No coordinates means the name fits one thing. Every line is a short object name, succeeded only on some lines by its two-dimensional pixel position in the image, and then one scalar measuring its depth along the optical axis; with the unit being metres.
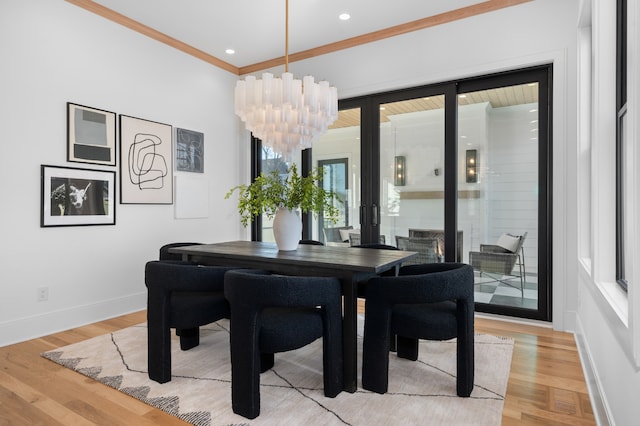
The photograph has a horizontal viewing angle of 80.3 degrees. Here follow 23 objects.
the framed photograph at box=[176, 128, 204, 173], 4.35
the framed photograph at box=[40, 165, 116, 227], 3.19
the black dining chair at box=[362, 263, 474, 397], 1.98
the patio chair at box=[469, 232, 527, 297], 3.54
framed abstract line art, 3.79
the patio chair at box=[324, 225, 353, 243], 4.57
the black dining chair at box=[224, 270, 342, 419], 1.83
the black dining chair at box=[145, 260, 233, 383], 2.16
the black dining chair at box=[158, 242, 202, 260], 3.25
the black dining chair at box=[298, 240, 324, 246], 3.75
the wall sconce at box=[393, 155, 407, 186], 4.12
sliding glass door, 3.46
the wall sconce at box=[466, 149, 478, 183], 3.73
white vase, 2.90
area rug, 1.87
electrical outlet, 3.18
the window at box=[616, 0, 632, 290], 1.95
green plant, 2.79
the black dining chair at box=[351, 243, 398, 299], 2.60
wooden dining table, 2.12
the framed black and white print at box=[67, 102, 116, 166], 3.35
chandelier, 2.96
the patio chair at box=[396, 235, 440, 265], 3.94
